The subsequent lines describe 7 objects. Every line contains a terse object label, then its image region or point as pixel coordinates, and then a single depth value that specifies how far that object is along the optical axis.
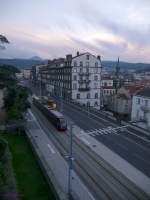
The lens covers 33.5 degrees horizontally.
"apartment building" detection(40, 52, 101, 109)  75.88
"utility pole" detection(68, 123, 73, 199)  20.72
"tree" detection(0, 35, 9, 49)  23.81
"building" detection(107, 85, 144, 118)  74.81
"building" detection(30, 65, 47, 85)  142.10
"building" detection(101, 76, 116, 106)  93.00
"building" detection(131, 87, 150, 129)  49.81
